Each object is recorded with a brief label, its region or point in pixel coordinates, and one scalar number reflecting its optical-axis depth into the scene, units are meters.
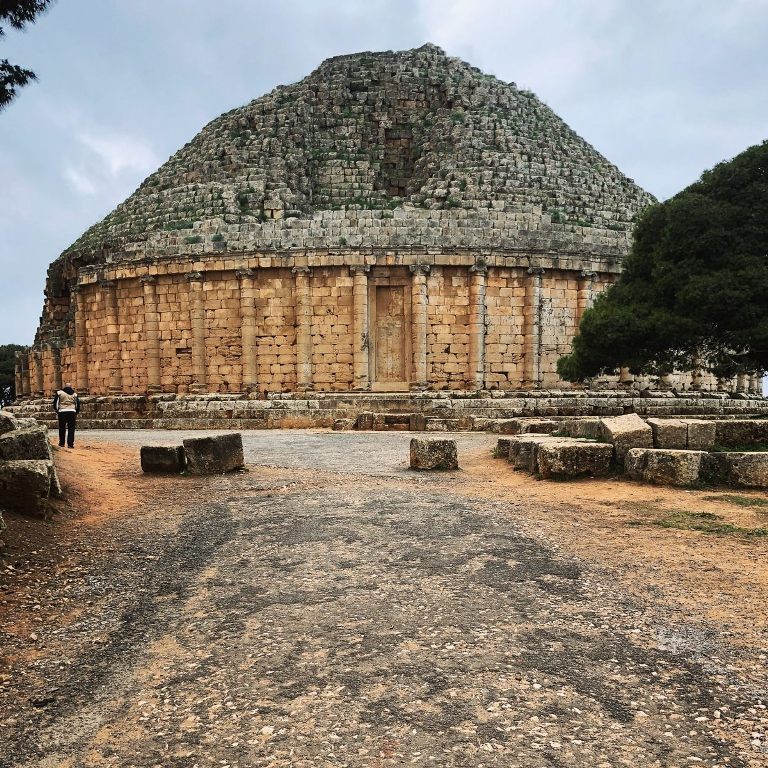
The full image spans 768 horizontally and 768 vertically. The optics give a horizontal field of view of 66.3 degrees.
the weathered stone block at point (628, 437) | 9.42
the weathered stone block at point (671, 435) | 9.66
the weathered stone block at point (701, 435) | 9.62
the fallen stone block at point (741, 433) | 10.46
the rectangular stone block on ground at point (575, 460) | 9.19
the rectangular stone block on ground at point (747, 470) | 8.25
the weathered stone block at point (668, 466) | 8.41
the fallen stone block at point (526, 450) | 9.88
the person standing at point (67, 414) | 13.69
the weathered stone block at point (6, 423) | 8.59
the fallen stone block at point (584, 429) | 11.14
